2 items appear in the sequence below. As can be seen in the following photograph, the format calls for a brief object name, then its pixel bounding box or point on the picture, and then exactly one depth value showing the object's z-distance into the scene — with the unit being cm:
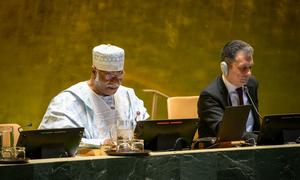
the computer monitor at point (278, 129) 820
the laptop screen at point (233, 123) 808
